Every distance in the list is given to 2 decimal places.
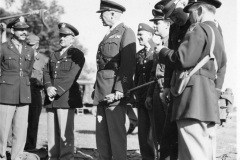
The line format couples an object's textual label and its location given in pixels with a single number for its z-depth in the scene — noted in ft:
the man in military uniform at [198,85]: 11.59
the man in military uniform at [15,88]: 19.39
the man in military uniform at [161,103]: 13.32
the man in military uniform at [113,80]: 16.34
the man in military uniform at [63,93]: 19.20
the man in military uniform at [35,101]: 23.71
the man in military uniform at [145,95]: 18.57
